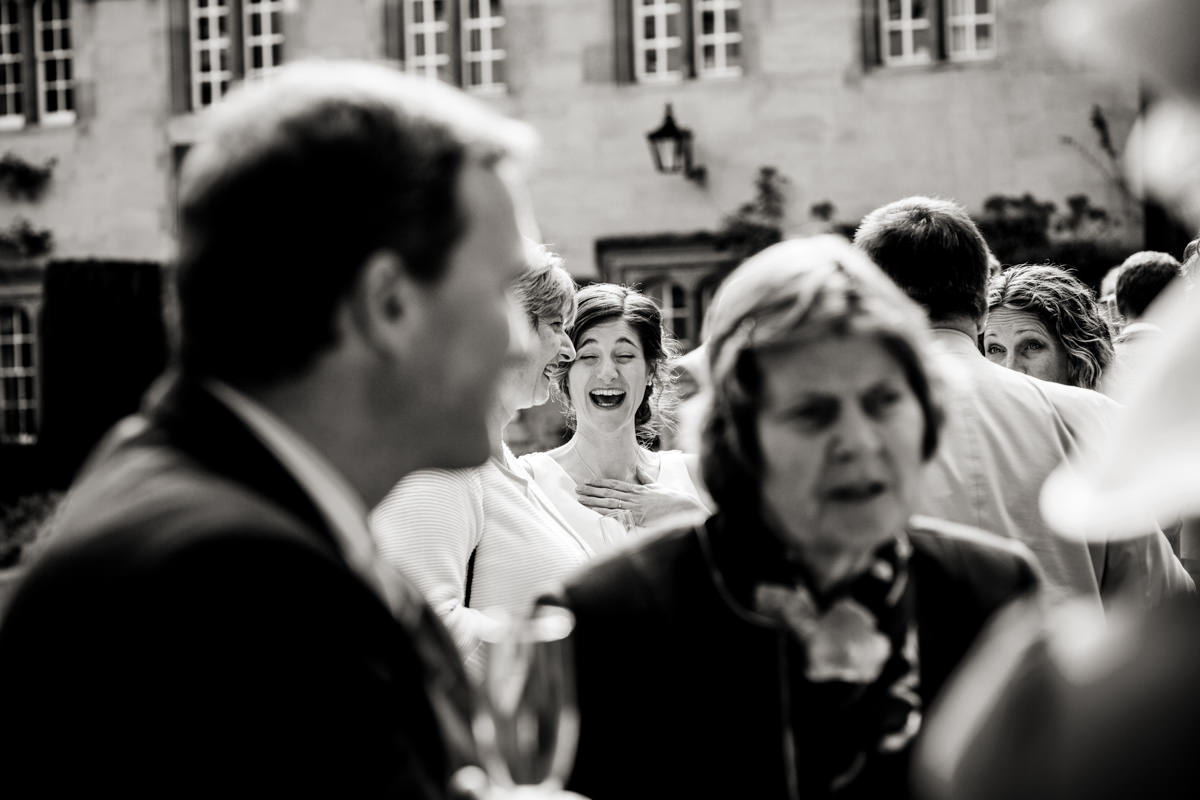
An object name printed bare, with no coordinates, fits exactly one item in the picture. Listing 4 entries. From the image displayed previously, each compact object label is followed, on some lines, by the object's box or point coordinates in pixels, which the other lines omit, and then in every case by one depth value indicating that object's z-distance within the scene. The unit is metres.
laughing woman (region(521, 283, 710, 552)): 4.18
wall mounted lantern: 14.64
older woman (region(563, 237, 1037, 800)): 1.83
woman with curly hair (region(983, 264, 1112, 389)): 4.86
